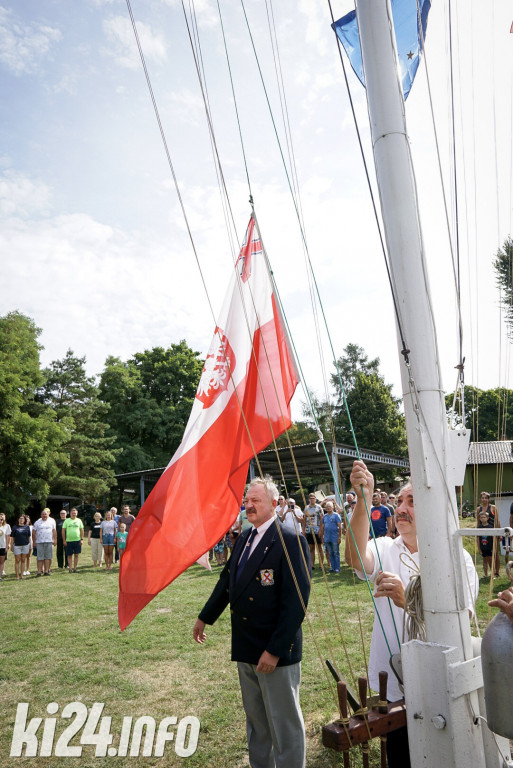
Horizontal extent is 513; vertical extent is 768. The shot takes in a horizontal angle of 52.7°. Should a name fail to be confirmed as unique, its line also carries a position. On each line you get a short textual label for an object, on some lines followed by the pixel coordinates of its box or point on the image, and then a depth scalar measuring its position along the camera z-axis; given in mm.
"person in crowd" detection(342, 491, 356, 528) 14430
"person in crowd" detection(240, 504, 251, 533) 12745
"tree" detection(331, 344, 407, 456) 50781
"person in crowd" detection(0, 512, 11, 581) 13523
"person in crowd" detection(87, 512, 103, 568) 16109
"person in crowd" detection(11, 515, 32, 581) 14269
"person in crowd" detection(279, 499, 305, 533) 9702
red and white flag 3867
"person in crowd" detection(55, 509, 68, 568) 16500
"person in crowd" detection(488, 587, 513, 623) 1759
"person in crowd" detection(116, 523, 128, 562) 15938
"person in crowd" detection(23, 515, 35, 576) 14638
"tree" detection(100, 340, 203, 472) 41344
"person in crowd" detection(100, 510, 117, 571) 15648
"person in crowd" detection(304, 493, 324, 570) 13427
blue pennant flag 3643
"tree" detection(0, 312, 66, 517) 28422
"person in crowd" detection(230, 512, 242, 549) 13880
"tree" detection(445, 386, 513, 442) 60088
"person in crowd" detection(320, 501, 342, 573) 12438
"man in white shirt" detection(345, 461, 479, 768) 2574
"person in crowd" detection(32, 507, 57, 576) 14516
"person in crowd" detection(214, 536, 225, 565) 15388
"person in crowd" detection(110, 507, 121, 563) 15992
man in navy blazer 3248
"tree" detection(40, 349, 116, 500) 33906
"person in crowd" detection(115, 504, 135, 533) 16419
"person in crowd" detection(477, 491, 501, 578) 10531
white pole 1924
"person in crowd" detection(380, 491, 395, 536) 13120
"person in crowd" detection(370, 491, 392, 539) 12768
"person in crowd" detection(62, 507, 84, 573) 15182
